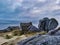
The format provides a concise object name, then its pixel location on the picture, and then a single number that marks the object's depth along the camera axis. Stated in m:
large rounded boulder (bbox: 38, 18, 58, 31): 13.33
